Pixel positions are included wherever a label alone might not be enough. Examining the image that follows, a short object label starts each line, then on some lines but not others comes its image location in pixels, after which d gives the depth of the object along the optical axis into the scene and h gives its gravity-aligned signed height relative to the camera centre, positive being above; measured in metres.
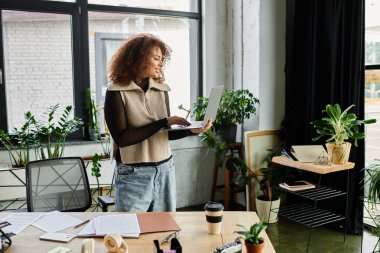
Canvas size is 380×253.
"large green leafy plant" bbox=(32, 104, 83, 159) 3.36 -0.34
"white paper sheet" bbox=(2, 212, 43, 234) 1.77 -0.61
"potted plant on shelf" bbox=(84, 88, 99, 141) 3.75 -0.20
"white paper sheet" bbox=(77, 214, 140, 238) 1.69 -0.60
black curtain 3.35 +0.19
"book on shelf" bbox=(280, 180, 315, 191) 3.22 -0.79
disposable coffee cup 1.68 -0.54
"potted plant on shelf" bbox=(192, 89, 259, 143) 3.85 -0.19
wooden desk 1.56 -0.62
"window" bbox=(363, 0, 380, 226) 3.51 +0.05
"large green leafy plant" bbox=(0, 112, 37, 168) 3.26 -0.42
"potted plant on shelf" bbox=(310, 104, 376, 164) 3.01 -0.33
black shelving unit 3.00 -1.08
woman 2.04 -0.18
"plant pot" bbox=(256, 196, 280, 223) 3.74 -1.12
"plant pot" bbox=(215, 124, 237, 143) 3.92 -0.41
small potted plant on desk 1.40 -0.53
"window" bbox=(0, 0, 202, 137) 3.54 +0.47
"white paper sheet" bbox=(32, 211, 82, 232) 1.79 -0.61
